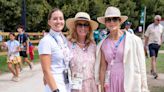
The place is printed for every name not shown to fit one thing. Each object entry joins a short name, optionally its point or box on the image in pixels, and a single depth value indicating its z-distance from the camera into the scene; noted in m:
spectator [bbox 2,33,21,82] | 12.77
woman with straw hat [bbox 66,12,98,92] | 5.05
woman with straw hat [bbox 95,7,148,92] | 5.02
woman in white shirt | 4.59
